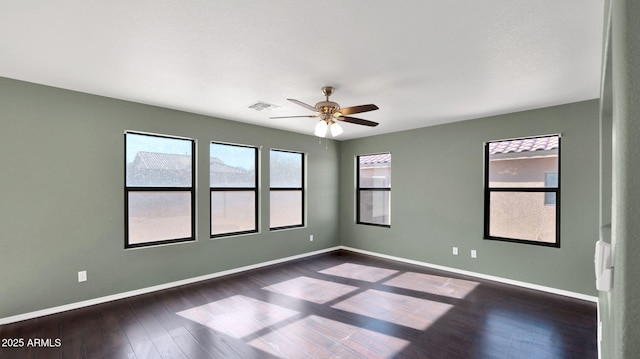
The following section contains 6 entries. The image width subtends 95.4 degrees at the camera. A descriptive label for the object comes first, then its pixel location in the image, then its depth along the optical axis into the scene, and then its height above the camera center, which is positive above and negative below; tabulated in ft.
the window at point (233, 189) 15.29 -0.62
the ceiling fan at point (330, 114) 10.11 +2.27
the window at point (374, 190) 19.49 -0.85
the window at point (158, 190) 12.70 -0.57
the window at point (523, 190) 13.11 -0.62
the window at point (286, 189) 17.99 -0.75
